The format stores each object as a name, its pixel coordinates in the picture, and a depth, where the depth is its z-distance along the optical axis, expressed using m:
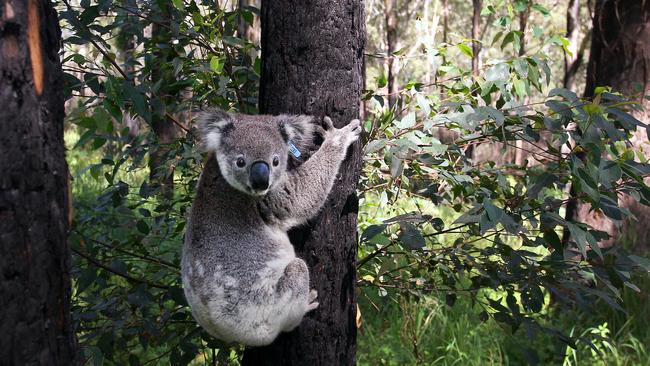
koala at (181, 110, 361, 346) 2.32
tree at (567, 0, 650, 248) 4.57
